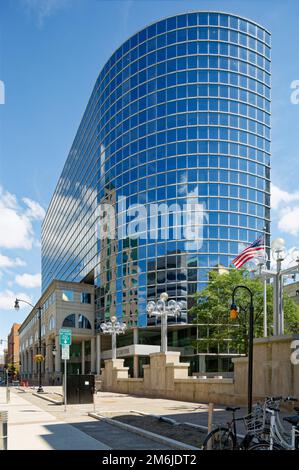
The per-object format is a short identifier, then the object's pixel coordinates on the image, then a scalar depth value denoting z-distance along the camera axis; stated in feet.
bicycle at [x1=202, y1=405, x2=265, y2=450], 29.07
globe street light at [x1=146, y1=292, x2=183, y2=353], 107.21
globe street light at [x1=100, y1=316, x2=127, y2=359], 153.07
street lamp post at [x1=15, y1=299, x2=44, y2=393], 147.33
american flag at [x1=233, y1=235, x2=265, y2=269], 90.43
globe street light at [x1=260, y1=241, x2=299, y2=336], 67.92
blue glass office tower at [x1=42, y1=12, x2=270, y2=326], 216.33
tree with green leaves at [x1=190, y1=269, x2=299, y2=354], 145.69
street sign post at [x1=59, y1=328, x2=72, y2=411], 78.07
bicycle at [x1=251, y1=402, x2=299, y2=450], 26.12
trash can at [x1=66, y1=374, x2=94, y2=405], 82.38
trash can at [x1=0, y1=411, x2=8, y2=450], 24.34
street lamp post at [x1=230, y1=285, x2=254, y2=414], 40.33
